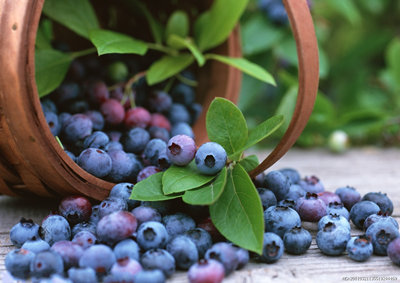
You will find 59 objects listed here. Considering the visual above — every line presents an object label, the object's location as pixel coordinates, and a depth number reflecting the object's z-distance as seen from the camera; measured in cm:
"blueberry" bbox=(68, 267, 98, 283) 42
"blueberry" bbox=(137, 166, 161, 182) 48
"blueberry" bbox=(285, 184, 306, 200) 51
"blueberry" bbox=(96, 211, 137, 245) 44
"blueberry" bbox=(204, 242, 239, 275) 43
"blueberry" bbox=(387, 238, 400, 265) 44
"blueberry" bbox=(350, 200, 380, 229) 49
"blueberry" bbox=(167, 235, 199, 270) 43
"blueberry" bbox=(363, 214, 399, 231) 47
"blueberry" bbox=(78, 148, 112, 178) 48
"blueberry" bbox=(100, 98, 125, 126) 53
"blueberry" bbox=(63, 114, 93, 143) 51
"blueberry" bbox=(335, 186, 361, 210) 51
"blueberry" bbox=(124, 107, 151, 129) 54
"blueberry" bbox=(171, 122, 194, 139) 55
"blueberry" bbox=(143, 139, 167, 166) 50
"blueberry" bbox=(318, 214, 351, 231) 46
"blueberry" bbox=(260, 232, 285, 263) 44
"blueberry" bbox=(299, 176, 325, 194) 53
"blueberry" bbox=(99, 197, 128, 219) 46
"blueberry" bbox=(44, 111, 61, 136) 51
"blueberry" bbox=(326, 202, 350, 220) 49
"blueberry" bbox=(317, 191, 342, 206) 50
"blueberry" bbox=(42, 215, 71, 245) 46
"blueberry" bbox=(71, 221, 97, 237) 46
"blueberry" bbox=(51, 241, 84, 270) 43
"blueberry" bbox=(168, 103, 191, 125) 58
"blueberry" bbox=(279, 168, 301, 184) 54
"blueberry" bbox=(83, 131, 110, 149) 50
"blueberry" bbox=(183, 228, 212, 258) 44
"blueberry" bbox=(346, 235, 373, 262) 45
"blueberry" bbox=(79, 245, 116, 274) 43
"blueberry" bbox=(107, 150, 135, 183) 49
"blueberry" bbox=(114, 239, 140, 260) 43
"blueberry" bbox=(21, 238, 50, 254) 44
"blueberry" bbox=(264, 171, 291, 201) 50
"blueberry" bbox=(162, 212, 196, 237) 46
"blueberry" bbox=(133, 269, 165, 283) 42
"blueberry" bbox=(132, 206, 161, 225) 46
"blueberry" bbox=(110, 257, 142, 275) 42
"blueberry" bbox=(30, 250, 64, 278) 42
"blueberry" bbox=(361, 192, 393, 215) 51
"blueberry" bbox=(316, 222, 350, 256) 45
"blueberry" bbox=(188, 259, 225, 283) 42
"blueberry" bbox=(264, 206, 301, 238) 46
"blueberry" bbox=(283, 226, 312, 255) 45
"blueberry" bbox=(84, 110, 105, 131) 52
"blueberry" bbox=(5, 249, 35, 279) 43
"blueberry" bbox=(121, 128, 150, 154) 52
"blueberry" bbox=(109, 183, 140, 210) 47
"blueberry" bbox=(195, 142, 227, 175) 46
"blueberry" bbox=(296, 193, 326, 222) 48
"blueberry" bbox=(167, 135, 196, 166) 47
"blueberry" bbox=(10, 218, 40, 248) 46
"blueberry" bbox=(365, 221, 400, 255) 45
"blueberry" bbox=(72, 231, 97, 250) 44
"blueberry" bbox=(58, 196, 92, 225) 48
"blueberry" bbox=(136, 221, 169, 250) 44
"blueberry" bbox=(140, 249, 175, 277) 43
